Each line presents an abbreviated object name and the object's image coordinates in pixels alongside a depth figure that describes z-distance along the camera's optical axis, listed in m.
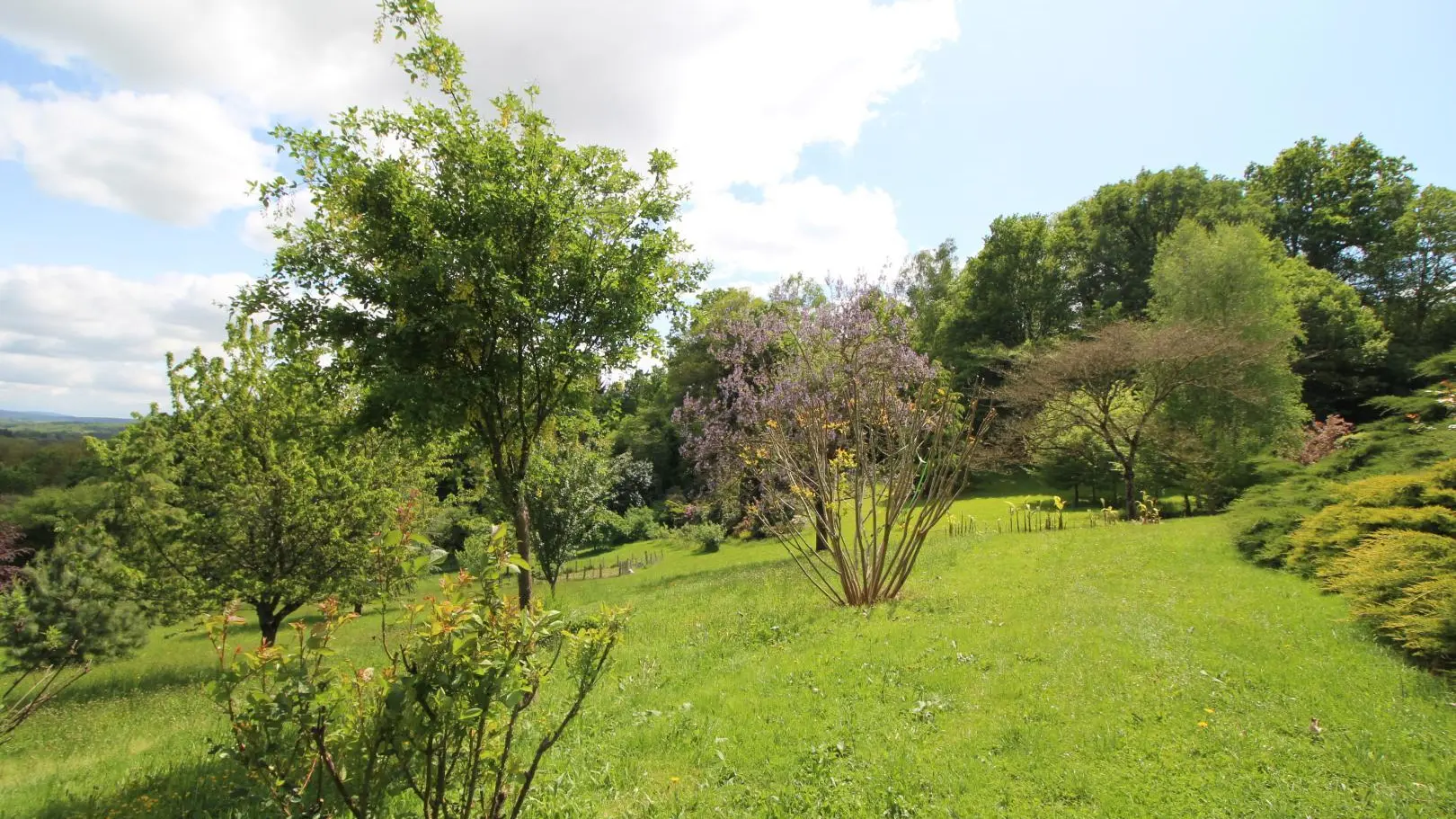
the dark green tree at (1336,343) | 28.47
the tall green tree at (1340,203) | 33.47
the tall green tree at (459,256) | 5.59
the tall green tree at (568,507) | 15.92
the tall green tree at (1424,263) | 31.25
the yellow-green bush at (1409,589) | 5.31
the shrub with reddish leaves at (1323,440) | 17.52
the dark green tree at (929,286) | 40.95
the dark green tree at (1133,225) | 34.62
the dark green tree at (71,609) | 11.62
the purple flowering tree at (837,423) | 9.03
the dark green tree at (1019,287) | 35.84
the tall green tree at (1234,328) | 18.75
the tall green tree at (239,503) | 10.97
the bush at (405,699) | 2.19
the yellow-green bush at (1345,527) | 7.05
